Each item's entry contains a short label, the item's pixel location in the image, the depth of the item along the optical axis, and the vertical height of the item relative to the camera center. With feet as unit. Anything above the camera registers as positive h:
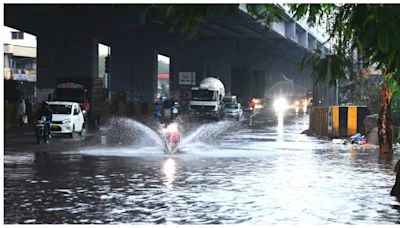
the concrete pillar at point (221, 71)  326.85 +15.52
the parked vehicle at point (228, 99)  251.91 +3.36
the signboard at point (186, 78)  307.58 +11.68
